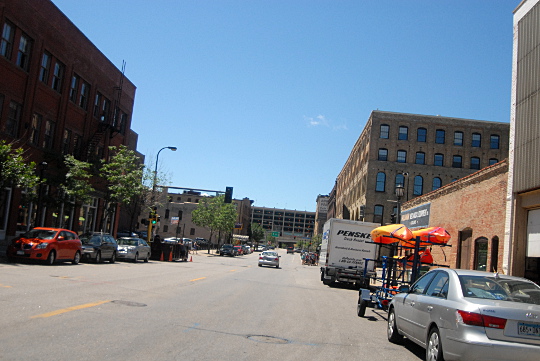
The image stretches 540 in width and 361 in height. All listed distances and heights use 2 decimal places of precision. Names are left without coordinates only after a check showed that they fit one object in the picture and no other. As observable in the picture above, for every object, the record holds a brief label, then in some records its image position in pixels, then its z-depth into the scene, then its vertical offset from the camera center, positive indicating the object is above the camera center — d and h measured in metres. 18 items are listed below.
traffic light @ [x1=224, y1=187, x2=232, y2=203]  41.59 +3.30
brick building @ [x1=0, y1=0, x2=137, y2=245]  26.62 +7.00
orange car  20.66 -1.24
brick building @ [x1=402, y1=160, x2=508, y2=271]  20.72 +2.03
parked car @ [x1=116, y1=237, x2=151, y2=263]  30.36 -1.42
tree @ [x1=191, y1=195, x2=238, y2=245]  69.62 +2.62
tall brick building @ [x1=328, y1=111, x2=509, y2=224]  60.16 +12.24
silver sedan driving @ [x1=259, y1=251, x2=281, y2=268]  45.00 -1.72
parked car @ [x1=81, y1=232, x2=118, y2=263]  25.53 -1.28
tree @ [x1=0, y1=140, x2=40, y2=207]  20.72 +1.71
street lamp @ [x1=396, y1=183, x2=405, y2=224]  27.34 +3.27
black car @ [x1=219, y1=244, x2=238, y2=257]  65.00 -1.90
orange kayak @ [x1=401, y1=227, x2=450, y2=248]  15.68 +0.62
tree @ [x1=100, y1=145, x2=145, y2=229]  33.16 +2.94
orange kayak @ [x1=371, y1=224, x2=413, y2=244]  15.46 +0.57
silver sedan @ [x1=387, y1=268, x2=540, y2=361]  6.46 -0.74
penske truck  25.33 +0.07
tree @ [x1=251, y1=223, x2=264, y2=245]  164.90 +1.99
